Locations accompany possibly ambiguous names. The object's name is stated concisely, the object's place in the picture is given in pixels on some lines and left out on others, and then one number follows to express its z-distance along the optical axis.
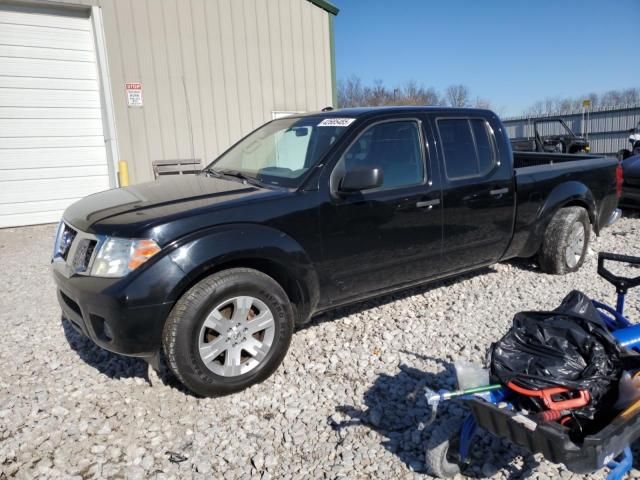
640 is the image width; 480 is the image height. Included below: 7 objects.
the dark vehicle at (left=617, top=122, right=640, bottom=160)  13.70
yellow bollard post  8.67
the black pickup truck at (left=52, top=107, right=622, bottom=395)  2.87
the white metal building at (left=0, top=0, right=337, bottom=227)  8.37
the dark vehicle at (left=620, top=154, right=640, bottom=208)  8.05
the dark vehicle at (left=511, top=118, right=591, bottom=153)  14.19
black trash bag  2.03
